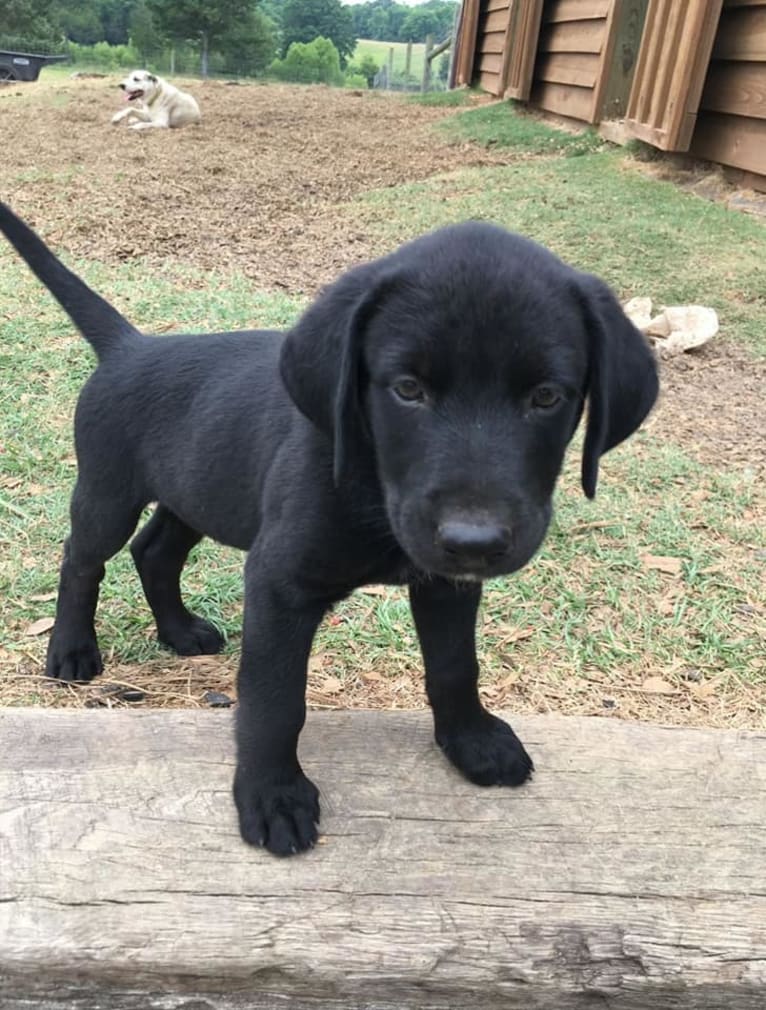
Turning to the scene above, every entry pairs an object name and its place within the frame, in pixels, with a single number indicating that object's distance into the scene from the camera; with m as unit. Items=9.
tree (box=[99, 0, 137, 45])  53.72
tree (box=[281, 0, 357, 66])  59.88
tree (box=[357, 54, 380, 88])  52.53
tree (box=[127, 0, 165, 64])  44.91
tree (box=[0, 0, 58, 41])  45.88
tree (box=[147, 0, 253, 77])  43.19
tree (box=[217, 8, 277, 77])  44.03
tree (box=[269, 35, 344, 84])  42.62
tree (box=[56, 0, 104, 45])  51.44
